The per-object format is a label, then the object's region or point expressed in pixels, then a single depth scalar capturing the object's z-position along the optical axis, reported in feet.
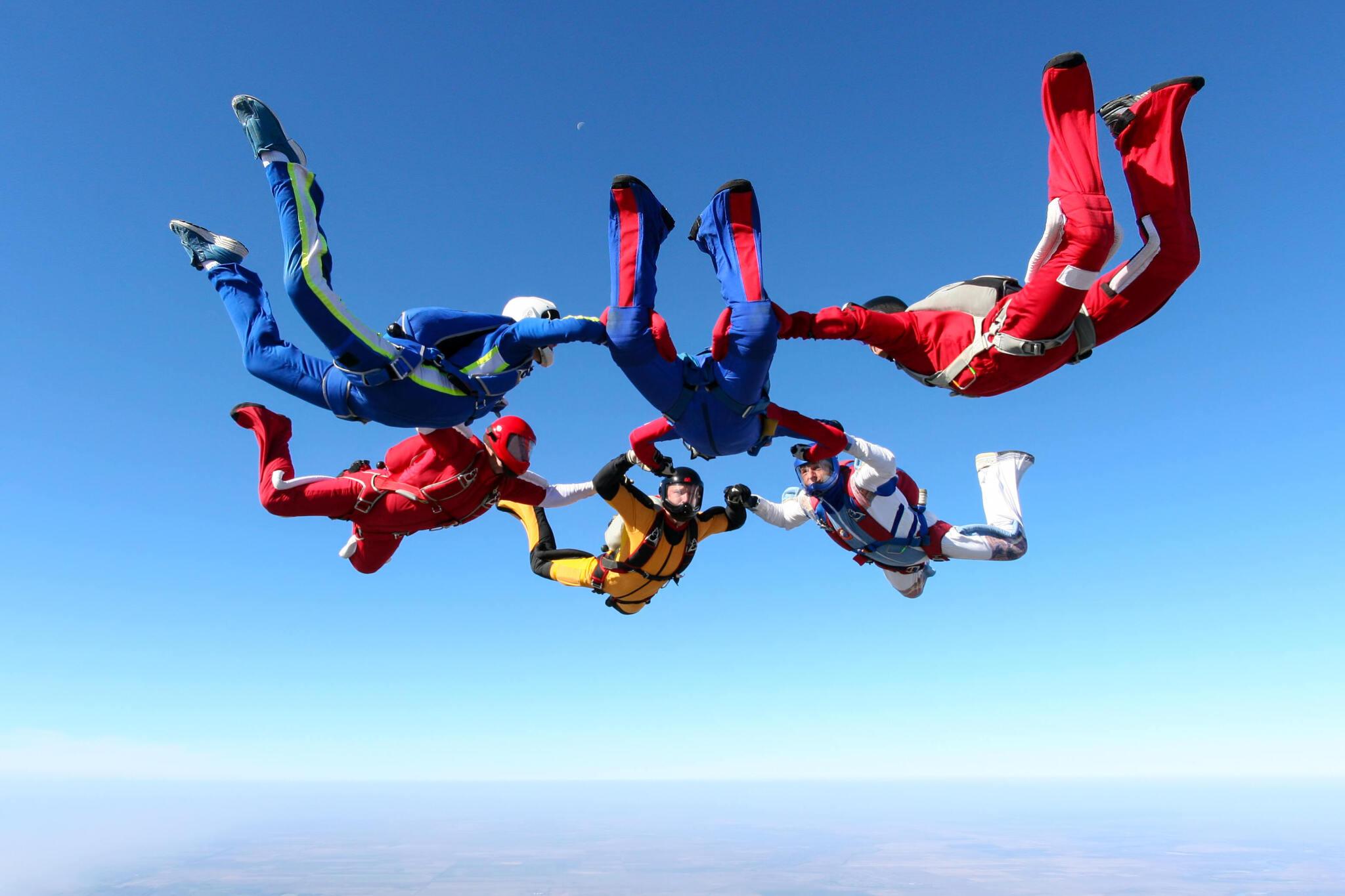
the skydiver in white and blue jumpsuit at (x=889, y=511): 24.68
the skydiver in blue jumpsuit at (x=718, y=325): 16.22
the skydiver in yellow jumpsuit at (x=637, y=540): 27.30
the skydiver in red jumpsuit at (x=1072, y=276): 14.58
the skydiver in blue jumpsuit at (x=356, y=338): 16.26
